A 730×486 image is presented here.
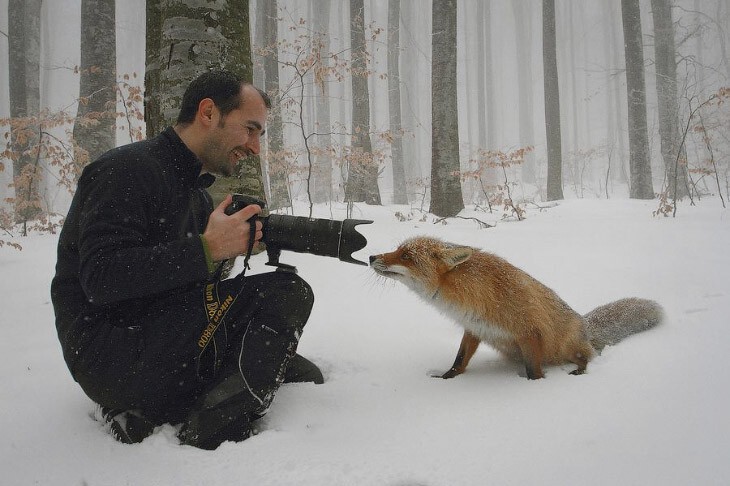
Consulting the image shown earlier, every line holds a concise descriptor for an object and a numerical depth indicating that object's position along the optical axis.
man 1.75
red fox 2.57
